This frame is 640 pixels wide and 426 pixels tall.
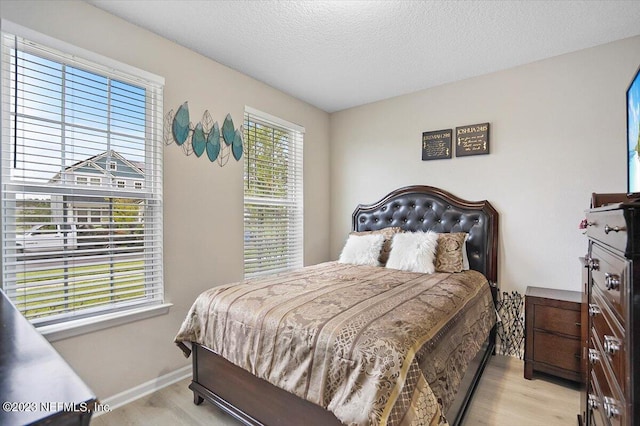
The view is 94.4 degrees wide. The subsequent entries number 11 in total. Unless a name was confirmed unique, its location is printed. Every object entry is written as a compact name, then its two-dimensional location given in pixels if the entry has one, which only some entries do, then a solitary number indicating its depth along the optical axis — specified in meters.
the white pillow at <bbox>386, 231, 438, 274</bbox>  2.64
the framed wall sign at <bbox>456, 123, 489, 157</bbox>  2.91
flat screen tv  1.39
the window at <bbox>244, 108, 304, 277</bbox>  3.08
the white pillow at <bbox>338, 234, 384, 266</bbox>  2.98
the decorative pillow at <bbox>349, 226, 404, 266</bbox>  3.00
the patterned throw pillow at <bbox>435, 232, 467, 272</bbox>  2.64
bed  1.17
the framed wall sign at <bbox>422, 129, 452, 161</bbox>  3.14
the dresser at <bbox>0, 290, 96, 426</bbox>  0.39
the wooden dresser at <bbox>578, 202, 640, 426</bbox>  0.70
